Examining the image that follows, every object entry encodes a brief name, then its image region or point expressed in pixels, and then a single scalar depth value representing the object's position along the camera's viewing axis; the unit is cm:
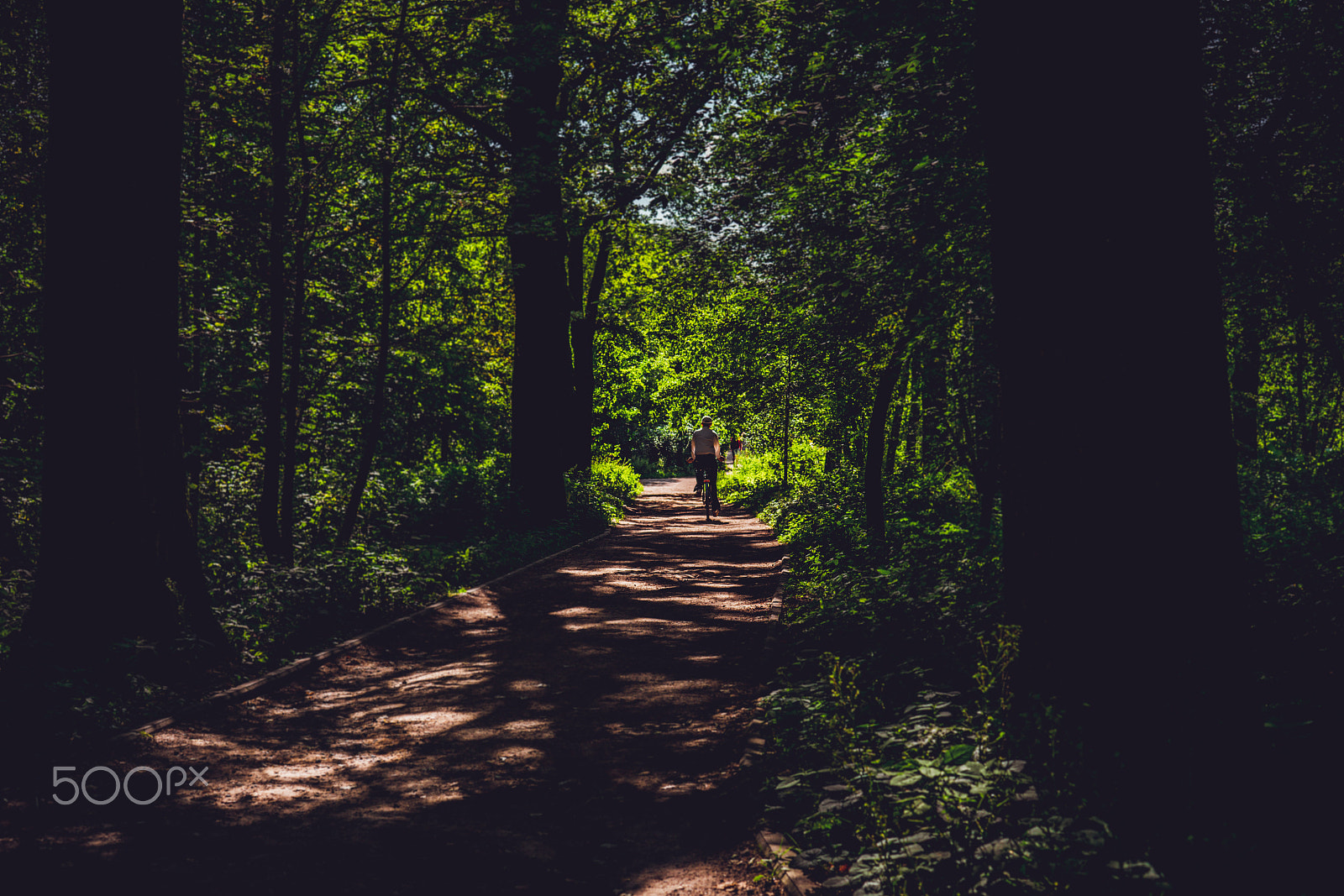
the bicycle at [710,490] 2054
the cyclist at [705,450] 2081
